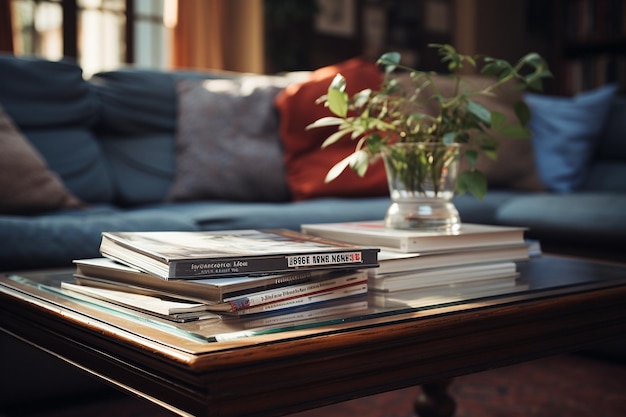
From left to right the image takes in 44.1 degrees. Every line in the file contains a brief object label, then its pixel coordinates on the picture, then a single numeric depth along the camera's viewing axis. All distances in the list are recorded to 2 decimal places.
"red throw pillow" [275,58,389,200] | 2.51
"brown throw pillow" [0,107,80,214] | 2.00
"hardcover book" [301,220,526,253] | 1.09
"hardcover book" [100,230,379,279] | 0.82
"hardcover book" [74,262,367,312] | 0.81
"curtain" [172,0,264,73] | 4.10
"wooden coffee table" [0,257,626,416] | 0.69
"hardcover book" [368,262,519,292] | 1.02
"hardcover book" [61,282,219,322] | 0.79
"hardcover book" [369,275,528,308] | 0.94
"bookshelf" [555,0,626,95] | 4.54
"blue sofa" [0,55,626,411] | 2.06
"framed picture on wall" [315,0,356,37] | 4.68
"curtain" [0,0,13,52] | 3.41
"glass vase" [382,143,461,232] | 1.20
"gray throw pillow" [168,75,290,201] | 2.42
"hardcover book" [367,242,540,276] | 1.03
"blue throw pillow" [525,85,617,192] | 2.92
